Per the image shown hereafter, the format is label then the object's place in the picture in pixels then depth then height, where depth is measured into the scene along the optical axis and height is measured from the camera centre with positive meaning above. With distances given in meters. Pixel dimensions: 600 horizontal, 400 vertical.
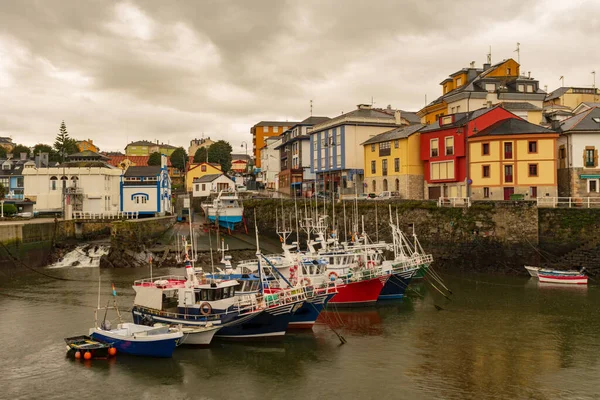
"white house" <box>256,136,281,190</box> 102.88 +10.38
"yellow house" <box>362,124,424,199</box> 61.12 +6.06
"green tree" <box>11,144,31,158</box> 115.00 +16.09
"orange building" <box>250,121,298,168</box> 121.56 +18.90
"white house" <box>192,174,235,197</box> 86.06 +5.18
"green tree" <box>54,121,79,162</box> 110.67 +15.42
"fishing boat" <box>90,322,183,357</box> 23.62 -5.18
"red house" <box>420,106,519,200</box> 55.00 +6.90
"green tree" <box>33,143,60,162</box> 109.46 +14.86
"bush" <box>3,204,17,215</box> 63.22 +1.22
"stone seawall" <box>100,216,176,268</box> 51.88 -2.44
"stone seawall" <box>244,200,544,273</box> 45.75 -1.45
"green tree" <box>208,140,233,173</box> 124.56 +14.21
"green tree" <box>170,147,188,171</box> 129.62 +13.78
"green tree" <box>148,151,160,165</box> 123.38 +13.13
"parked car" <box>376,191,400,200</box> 58.55 +2.21
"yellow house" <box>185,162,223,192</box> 101.46 +8.68
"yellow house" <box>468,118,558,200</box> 50.16 +4.86
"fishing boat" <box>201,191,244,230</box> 64.50 +0.64
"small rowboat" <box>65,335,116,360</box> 23.77 -5.61
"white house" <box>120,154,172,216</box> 68.12 +2.86
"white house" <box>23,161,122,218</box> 63.62 +3.77
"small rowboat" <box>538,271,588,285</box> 39.72 -4.62
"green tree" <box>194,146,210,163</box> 127.33 +14.32
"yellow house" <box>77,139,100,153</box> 151.05 +20.45
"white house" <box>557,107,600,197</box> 51.09 +5.00
